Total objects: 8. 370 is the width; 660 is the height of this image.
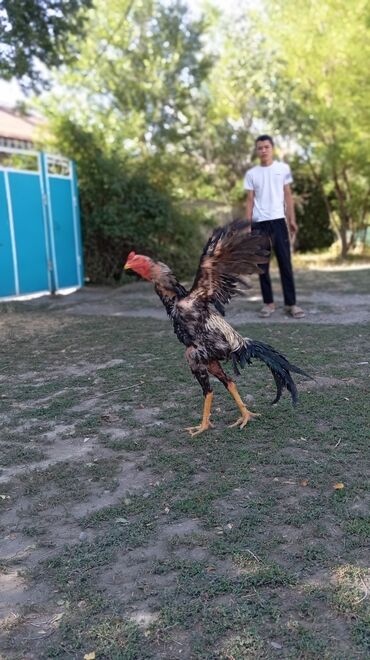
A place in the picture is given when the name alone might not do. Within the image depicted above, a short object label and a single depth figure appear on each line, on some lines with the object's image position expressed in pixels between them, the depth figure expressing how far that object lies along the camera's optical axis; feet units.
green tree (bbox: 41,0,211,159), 68.08
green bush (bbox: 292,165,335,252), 70.59
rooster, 13.02
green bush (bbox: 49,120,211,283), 41.45
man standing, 25.21
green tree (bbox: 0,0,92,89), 36.11
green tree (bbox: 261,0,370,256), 52.01
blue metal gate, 35.78
